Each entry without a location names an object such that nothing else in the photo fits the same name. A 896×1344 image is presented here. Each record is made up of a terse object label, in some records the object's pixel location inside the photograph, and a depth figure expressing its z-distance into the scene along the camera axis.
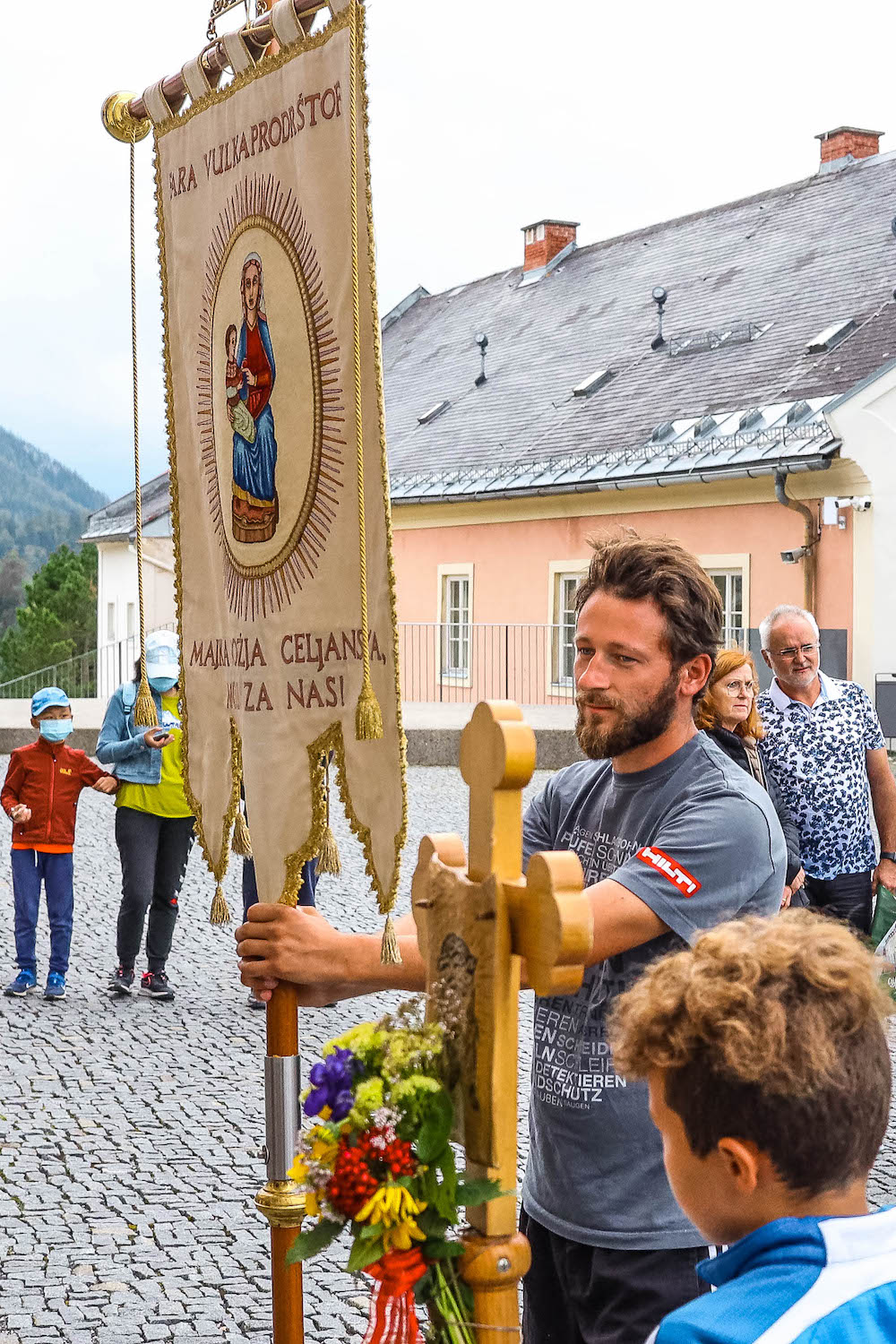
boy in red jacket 7.79
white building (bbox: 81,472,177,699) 34.88
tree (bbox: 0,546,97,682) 68.75
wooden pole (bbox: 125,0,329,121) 2.64
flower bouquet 1.83
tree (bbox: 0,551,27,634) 127.29
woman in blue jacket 7.71
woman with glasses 5.73
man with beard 2.24
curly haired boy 1.36
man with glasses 6.15
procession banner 2.53
